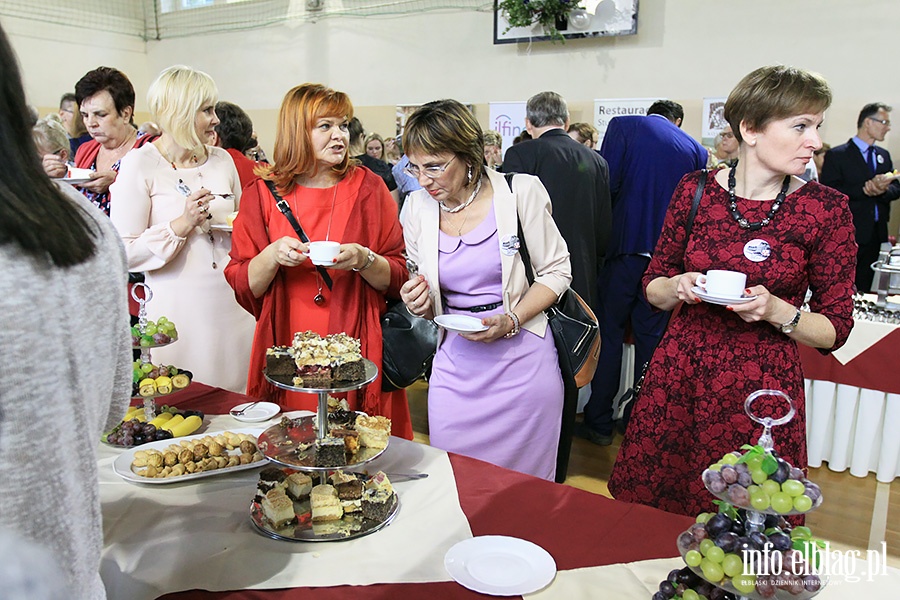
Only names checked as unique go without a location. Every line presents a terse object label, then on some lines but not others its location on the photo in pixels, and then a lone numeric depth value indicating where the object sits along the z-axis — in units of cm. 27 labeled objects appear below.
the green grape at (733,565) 99
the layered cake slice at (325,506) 147
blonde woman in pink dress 260
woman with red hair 227
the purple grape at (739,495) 100
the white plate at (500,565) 127
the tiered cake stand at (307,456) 143
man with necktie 585
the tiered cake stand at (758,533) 99
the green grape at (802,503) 96
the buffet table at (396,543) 128
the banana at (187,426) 190
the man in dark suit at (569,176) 389
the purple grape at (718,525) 105
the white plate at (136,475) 162
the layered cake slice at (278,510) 144
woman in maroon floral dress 178
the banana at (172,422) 192
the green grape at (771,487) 99
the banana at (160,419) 193
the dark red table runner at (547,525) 127
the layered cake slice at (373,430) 160
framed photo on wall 728
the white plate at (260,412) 201
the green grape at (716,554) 101
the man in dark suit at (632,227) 409
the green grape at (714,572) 101
